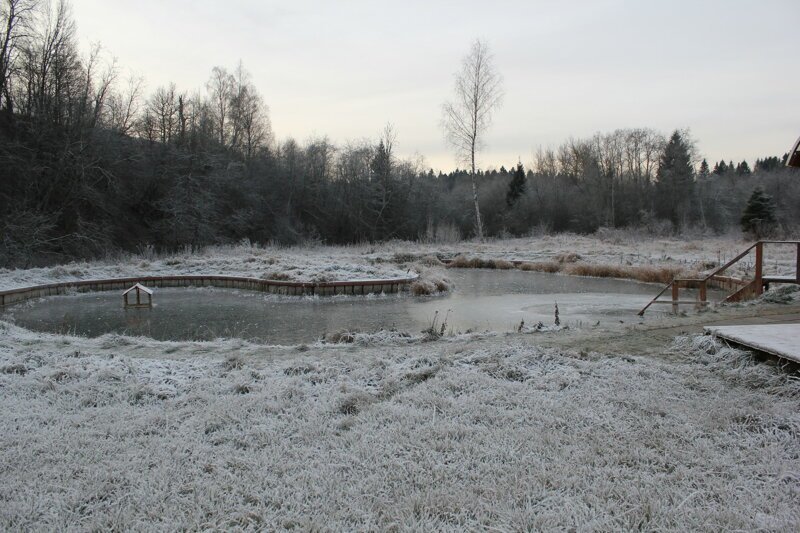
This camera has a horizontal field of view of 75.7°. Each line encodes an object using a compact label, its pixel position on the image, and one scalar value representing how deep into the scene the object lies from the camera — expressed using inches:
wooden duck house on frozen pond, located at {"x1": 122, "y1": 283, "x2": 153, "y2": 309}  388.1
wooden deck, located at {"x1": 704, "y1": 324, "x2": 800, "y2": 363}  159.9
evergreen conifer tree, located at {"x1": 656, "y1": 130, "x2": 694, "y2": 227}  1333.7
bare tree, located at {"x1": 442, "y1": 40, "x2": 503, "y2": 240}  999.6
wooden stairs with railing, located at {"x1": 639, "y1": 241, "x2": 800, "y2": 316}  334.0
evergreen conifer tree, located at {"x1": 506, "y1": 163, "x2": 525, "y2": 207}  1407.5
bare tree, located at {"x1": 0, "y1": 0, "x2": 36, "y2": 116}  639.8
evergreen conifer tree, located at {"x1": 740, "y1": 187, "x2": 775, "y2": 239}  998.4
